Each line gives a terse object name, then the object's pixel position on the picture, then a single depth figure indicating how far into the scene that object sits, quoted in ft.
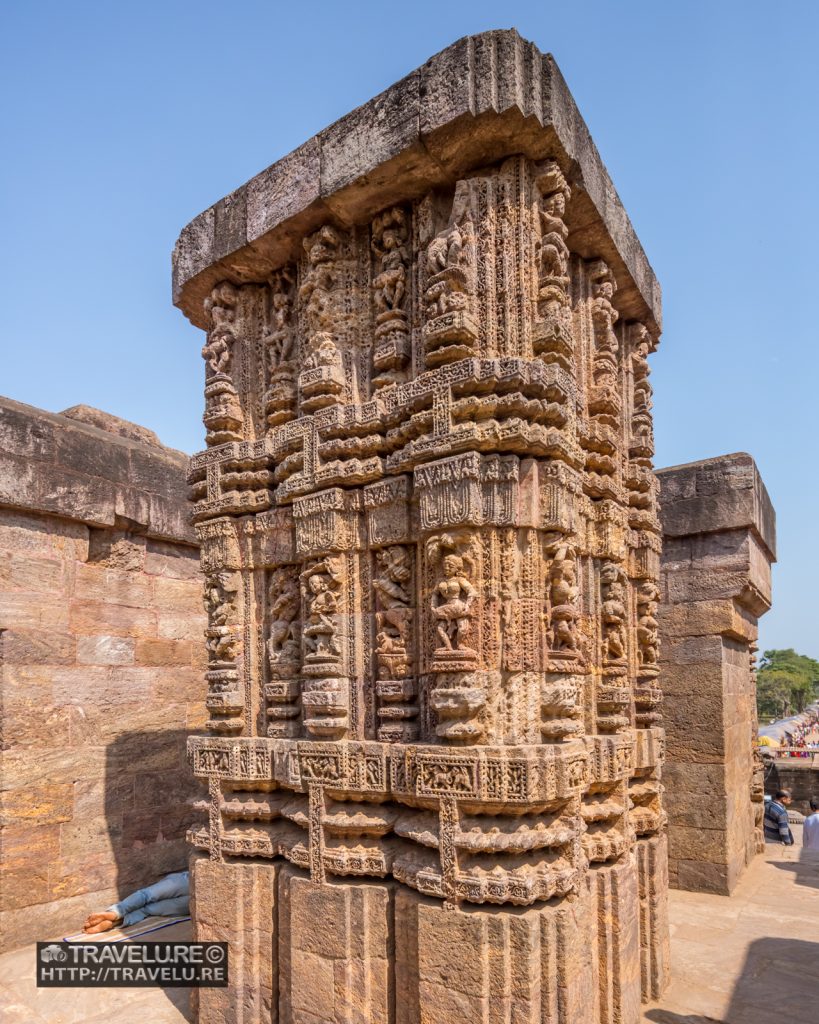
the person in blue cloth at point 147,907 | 19.47
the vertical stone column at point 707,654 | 23.50
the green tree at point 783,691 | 187.01
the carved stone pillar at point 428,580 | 11.55
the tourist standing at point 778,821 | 30.68
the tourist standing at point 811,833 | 27.94
